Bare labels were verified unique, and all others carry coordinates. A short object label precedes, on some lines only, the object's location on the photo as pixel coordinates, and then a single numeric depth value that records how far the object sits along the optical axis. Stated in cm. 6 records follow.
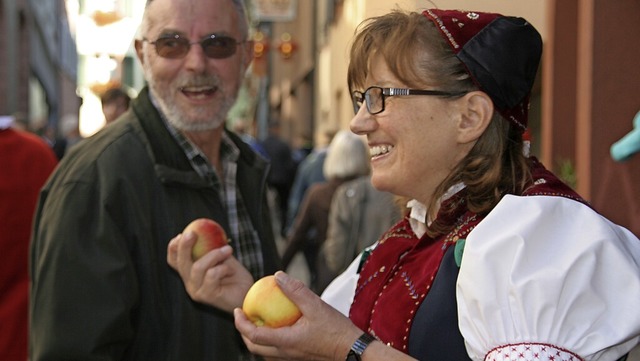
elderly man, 256
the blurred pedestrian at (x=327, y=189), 652
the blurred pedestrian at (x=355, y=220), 571
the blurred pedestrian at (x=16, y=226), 405
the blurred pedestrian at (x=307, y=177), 920
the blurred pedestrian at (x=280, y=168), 1374
